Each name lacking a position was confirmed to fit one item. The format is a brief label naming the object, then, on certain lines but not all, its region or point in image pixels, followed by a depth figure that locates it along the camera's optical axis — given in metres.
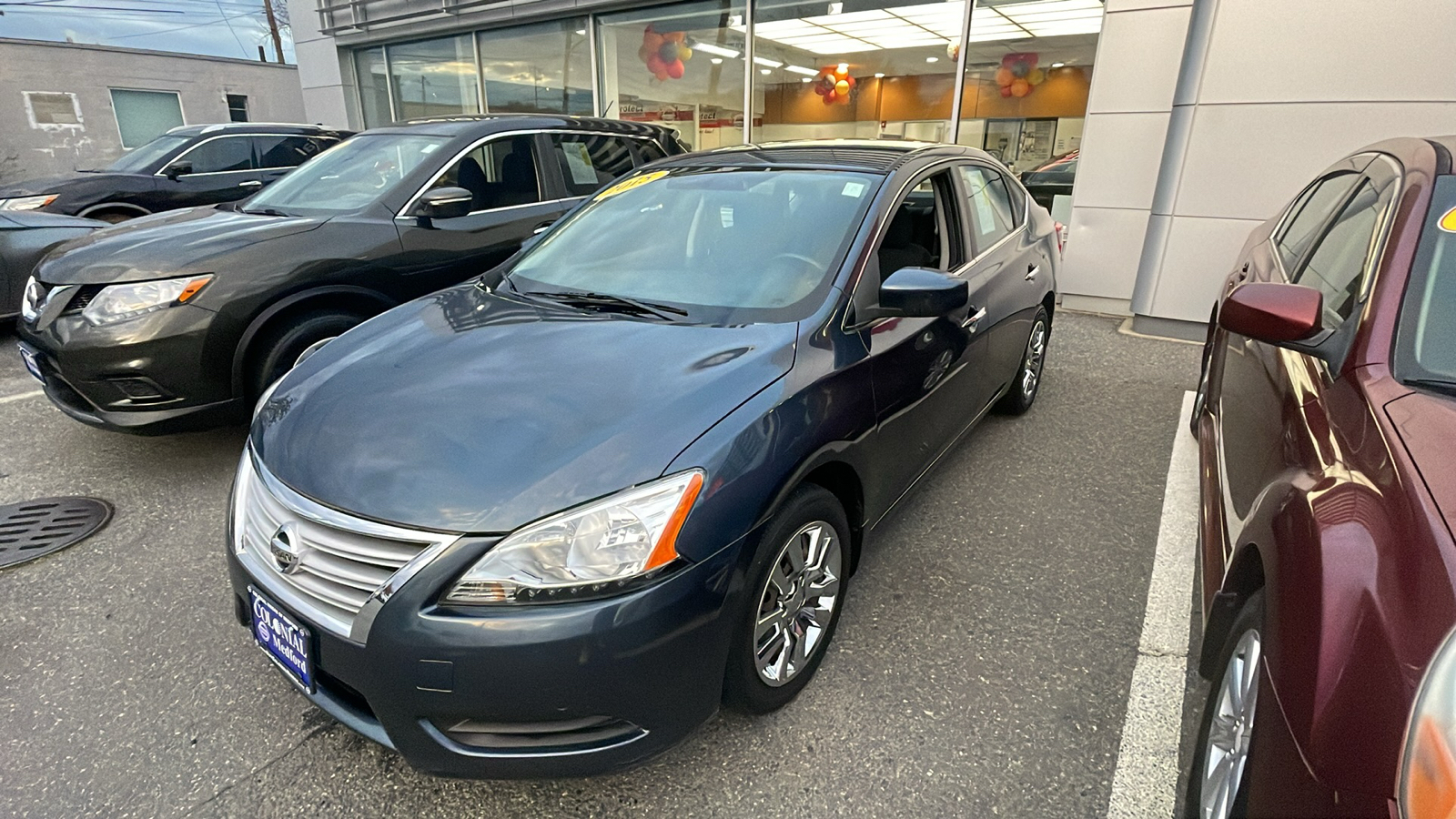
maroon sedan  1.06
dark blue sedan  1.56
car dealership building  5.33
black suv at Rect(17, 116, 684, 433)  3.28
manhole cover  2.96
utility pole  32.47
